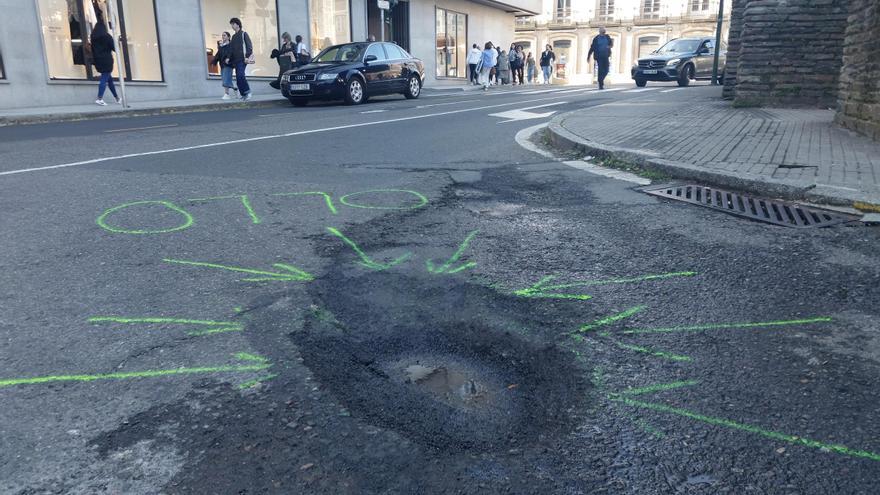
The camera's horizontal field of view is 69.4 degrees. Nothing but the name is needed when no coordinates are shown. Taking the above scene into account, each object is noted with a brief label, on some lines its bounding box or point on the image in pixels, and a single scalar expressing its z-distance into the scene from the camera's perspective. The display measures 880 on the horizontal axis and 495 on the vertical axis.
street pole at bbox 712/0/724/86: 21.19
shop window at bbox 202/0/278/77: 20.44
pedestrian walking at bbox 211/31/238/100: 17.48
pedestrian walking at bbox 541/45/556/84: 34.81
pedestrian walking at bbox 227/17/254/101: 17.03
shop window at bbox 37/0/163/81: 16.33
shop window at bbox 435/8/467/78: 32.31
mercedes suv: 24.23
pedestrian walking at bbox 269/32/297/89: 19.17
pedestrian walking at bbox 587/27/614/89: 21.75
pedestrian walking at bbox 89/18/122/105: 15.04
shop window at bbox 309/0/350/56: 24.41
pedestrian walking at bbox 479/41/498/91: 27.11
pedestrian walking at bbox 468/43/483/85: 29.78
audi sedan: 16.42
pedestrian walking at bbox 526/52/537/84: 37.12
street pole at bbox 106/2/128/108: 13.63
